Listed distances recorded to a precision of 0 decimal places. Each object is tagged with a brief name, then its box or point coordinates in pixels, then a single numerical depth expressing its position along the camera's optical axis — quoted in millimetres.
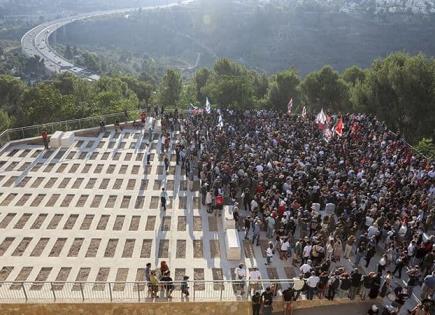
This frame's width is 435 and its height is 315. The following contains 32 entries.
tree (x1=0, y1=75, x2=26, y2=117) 57531
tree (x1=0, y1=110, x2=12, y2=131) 41969
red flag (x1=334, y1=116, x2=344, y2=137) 25219
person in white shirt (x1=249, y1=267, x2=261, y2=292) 14508
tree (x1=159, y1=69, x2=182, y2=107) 52719
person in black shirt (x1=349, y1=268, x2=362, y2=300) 14234
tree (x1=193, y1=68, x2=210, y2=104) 53719
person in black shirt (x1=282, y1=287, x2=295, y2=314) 14133
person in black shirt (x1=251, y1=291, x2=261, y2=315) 13977
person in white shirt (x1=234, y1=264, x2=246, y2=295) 14805
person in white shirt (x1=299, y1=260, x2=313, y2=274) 14570
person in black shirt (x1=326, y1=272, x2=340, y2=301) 14328
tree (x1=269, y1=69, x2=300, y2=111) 48094
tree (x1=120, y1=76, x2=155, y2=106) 65812
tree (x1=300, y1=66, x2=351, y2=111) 44438
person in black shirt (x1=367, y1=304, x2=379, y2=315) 13898
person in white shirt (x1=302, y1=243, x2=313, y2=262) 15562
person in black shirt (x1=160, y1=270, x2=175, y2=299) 14438
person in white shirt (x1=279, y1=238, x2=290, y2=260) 16609
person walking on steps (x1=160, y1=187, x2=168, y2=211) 20594
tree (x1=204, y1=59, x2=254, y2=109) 42366
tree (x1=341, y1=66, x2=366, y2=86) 47409
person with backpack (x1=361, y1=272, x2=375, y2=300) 14164
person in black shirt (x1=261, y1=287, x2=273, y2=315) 13875
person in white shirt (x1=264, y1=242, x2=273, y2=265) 16562
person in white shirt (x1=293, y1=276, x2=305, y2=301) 14180
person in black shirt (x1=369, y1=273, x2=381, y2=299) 14170
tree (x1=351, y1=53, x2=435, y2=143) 36188
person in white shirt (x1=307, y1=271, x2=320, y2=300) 14266
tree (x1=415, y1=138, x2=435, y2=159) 29219
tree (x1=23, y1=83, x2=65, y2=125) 35844
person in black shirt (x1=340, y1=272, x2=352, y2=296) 14242
